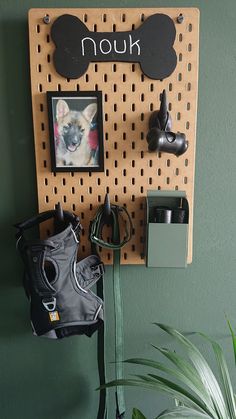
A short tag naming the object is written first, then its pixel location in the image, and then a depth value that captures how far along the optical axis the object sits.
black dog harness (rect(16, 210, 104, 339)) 0.74
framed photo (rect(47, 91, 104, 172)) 0.79
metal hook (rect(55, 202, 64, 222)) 0.79
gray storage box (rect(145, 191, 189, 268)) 0.77
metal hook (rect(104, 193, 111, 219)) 0.80
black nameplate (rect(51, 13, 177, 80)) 0.76
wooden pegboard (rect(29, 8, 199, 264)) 0.76
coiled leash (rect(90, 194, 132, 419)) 0.81
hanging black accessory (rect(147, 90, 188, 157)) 0.72
